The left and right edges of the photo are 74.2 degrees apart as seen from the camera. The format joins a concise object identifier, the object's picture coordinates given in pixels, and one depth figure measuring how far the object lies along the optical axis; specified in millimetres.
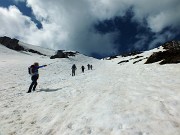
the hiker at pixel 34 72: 9224
